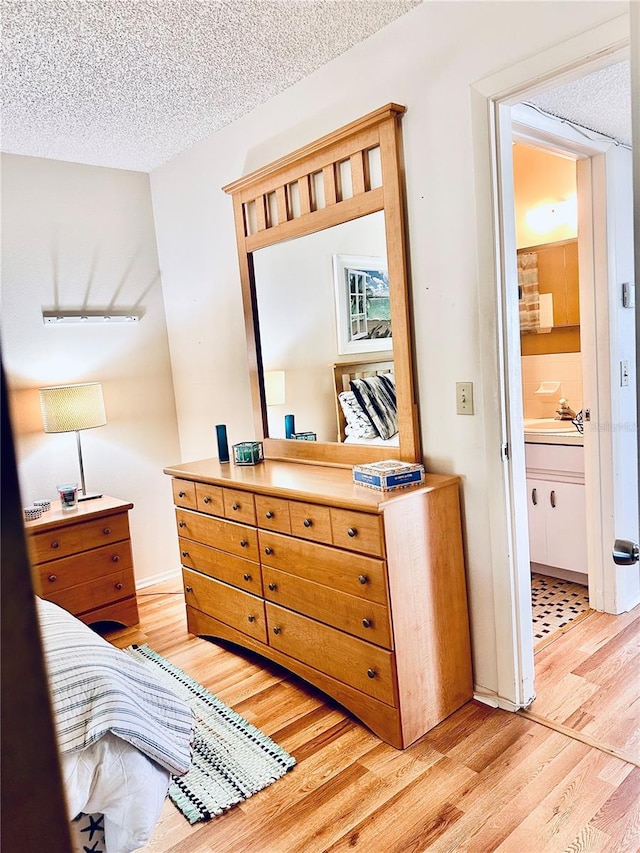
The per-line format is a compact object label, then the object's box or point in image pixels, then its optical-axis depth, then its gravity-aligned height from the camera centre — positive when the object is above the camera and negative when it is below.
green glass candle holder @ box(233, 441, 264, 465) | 3.00 -0.43
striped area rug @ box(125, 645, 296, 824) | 1.91 -1.35
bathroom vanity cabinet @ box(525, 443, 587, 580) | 3.13 -0.88
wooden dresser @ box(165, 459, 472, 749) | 2.06 -0.86
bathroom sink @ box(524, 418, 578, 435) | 3.43 -0.48
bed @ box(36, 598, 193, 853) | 1.35 -0.87
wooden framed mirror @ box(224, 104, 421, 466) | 2.36 +0.35
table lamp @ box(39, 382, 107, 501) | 3.16 -0.13
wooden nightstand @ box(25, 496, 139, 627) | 3.00 -0.93
